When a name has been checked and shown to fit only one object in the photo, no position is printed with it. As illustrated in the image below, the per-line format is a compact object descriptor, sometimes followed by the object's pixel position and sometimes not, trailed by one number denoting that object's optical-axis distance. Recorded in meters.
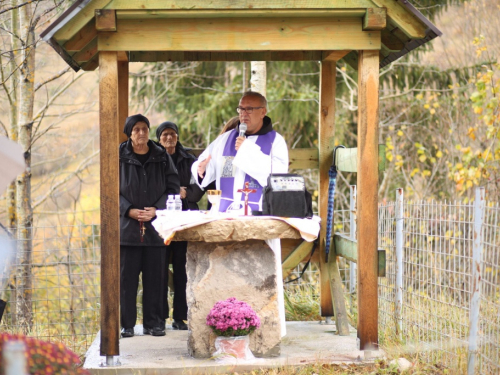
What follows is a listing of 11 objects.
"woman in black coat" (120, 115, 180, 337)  13.17
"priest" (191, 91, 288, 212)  12.66
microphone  12.26
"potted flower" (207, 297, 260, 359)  11.00
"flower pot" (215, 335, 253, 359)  11.31
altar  11.49
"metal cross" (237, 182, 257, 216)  11.62
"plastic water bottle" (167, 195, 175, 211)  12.21
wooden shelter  10.95
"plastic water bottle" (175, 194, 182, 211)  12.38
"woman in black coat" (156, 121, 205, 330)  14.32
